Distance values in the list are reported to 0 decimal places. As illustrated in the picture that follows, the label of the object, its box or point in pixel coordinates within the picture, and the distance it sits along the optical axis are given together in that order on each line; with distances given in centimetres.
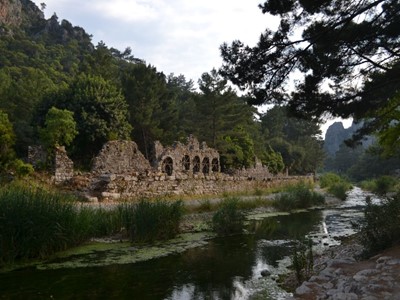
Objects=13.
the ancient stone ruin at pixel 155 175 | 2052
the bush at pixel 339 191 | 3372
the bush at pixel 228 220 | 1431
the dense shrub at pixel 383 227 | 823
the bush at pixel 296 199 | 2331
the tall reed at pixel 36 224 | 909
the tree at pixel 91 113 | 2814
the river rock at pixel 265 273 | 870
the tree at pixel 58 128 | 2325
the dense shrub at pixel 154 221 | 1230
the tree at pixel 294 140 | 5909
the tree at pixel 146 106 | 3653
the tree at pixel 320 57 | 927
